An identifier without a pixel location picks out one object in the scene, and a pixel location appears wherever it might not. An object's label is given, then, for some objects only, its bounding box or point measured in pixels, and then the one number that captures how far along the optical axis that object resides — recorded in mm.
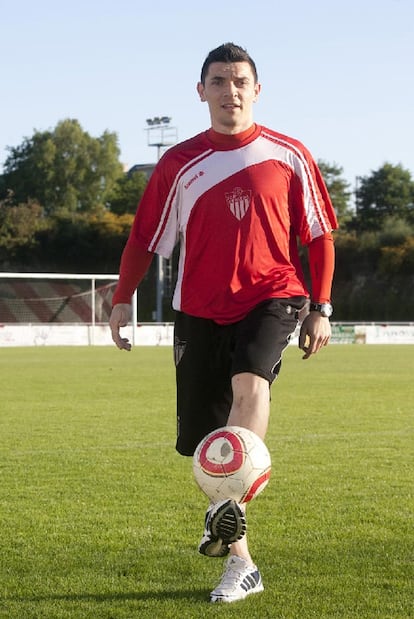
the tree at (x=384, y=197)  79250
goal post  50656
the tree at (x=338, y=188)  80500
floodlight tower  69125
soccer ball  4219
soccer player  4684
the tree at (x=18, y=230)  74312
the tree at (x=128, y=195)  85625
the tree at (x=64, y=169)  93250
